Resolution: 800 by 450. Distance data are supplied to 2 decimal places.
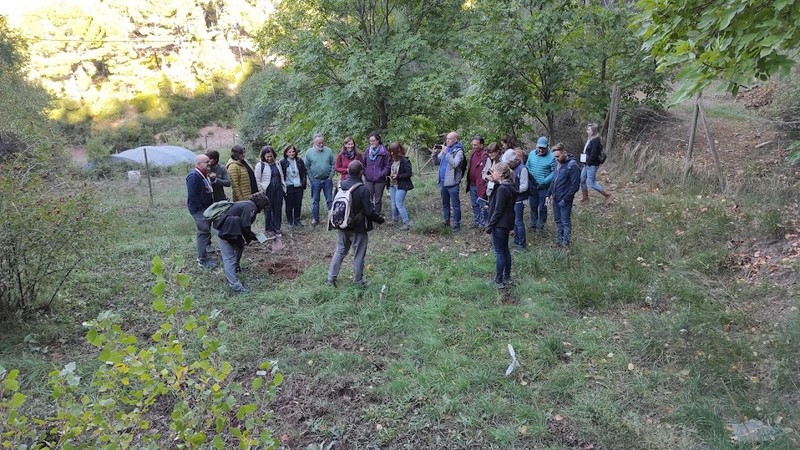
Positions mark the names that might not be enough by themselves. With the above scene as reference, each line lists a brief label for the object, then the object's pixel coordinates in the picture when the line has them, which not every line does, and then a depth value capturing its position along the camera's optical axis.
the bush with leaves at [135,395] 2.00
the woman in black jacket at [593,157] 9.34
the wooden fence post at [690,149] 9.26
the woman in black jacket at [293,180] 8.94
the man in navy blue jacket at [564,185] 7.29
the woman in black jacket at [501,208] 6.01
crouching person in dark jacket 6.06
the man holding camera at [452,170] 8.26
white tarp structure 25.25
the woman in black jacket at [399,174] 8.50
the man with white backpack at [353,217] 6.01
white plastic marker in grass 4.50
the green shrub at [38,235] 4.86
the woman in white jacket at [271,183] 8.45
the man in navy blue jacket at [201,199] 6.71
